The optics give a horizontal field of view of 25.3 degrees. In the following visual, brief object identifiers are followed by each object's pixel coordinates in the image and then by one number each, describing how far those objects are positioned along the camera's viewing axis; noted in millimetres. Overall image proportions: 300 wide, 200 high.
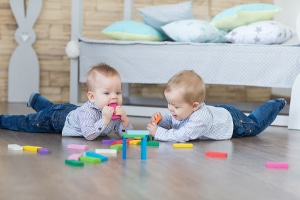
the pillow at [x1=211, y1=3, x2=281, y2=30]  3412
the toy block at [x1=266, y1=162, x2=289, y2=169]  1876
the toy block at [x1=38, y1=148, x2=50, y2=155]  2002
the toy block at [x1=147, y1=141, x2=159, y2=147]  2236
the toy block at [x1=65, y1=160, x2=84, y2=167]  1774
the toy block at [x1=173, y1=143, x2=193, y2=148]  2243
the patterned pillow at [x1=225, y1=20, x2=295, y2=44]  3234
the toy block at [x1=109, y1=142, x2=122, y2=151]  2123
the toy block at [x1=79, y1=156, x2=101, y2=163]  1840
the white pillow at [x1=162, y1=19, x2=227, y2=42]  3363
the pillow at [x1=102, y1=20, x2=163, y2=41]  3482
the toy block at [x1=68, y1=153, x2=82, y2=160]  1879
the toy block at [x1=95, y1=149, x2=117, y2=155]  2031
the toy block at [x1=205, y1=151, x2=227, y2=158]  2059
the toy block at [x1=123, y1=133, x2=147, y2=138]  1935
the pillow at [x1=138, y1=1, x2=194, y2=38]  3605
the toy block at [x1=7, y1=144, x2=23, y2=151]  2066
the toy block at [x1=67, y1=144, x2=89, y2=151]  2113
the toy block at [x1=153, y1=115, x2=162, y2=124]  2409
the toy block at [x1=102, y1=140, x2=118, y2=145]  2270
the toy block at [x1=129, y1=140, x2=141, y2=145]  2279
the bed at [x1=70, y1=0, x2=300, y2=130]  3145
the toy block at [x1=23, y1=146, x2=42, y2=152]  2039
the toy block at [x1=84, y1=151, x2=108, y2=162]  1880
